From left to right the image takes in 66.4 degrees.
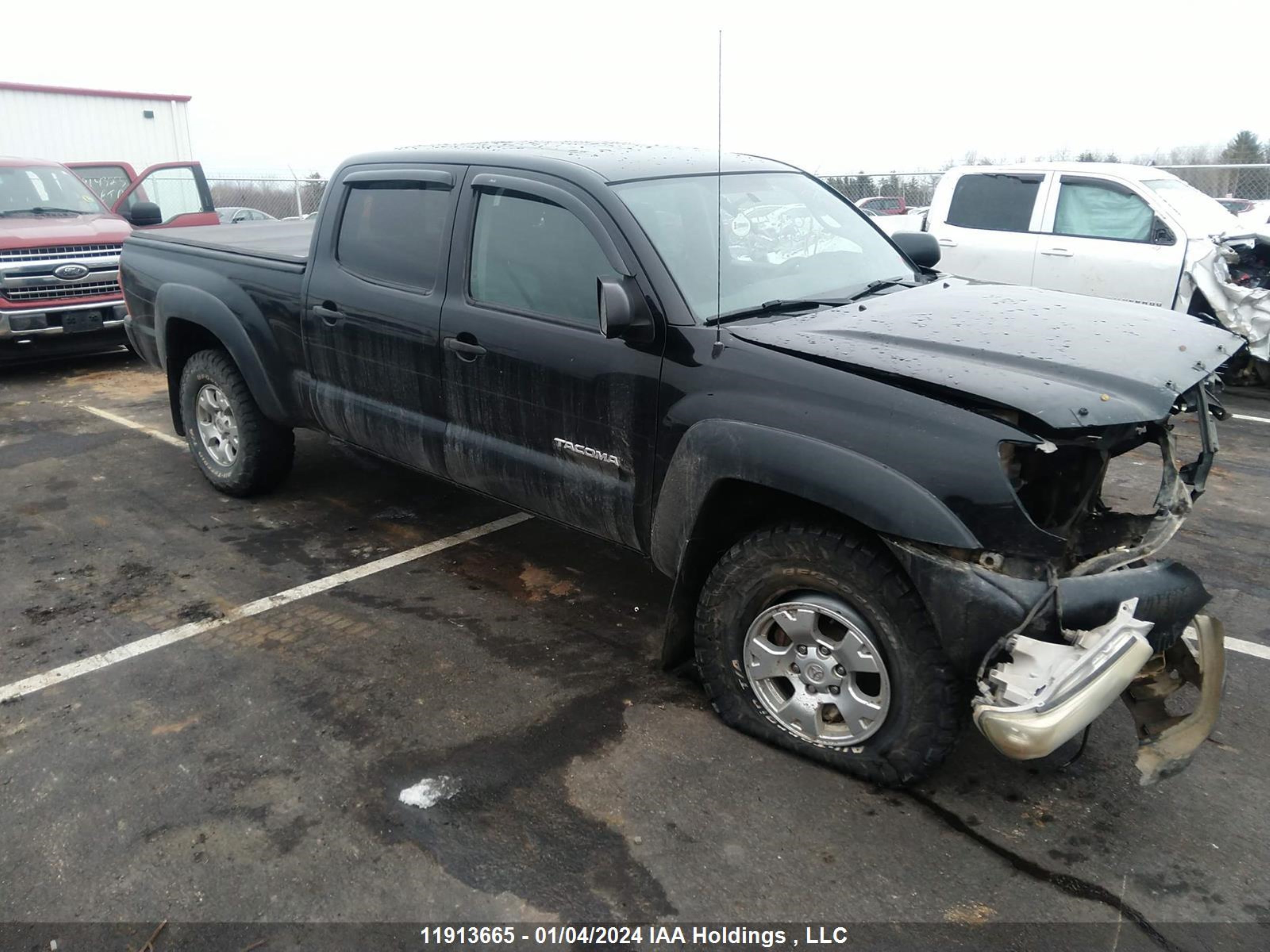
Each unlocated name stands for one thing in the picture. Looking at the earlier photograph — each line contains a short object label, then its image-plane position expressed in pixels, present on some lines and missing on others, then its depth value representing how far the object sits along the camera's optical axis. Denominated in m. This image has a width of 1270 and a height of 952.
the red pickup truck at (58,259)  8.63
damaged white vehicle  7.93
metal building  18.50
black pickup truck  2.63
